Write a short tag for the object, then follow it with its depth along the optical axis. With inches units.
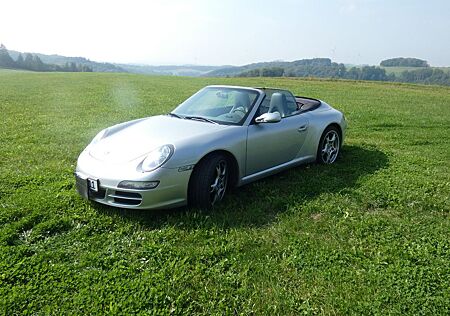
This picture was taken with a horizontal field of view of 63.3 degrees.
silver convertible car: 139.6
